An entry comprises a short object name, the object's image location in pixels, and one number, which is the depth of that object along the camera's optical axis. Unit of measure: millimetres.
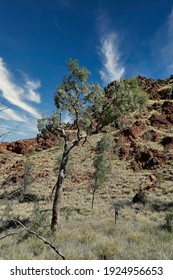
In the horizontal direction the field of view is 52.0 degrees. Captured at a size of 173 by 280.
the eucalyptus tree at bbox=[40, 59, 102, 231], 9886
